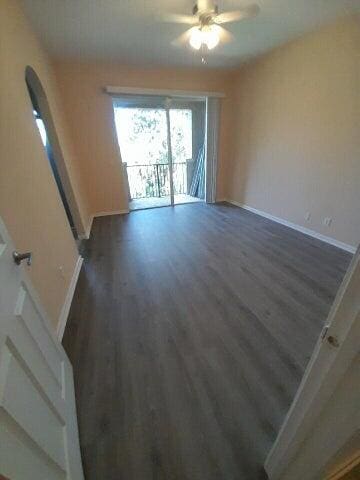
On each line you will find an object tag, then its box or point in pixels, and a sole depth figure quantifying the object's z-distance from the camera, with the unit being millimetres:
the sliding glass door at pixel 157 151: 4859
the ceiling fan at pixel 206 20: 1778
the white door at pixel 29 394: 549
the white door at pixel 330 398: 459
